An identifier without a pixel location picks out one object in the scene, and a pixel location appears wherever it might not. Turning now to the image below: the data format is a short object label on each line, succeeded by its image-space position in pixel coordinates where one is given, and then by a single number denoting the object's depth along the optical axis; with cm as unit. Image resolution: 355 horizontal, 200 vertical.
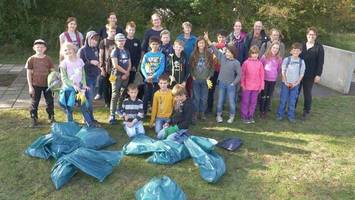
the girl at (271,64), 726
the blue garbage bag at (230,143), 616
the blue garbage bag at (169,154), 560
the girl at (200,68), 700
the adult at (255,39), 769
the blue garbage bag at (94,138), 591
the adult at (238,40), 770
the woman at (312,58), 728
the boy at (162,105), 659
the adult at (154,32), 738
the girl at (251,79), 707
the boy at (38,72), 643
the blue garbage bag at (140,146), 579
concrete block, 969
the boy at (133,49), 739
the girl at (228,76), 705
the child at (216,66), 731
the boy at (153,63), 681
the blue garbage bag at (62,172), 499
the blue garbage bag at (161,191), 448
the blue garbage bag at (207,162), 523
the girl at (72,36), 764
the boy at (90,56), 694
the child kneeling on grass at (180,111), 645
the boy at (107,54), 715
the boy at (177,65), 682
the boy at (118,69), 683
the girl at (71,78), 636
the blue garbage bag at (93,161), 509
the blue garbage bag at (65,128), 604
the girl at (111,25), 745
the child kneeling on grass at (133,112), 648
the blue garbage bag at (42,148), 561
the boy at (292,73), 722
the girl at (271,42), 748
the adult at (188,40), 721
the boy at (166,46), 691
